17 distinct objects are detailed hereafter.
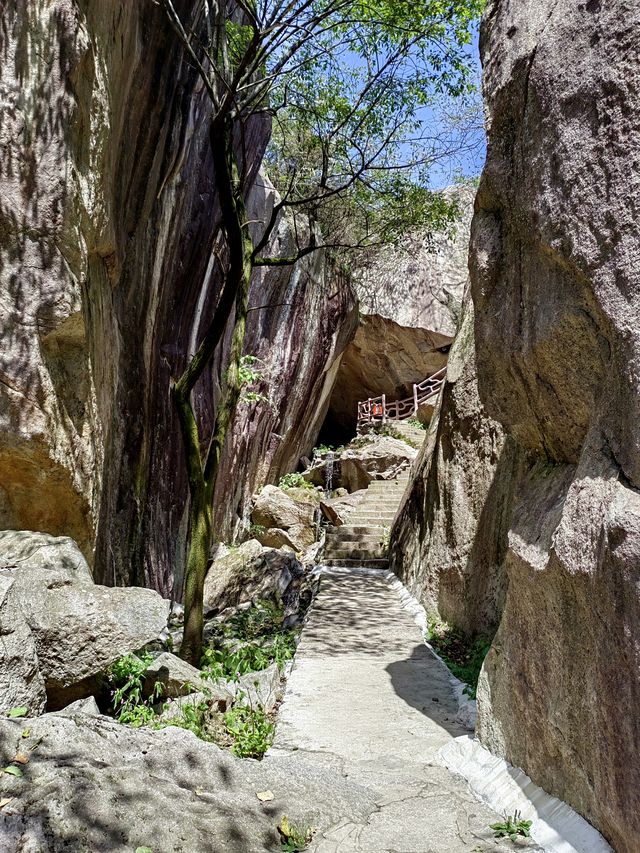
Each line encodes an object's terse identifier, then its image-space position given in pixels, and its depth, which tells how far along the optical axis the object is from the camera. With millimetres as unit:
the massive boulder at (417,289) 23328
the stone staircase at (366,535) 11289
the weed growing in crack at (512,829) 2660
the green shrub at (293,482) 18578
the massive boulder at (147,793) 2252
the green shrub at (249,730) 3762
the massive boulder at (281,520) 14924
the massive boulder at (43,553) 4246
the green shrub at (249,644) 5438
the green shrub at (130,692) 3893
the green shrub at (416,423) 22609
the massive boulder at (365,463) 18500
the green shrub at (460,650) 5023
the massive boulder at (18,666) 3322
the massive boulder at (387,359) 23625
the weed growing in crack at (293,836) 2575
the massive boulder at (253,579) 8320
